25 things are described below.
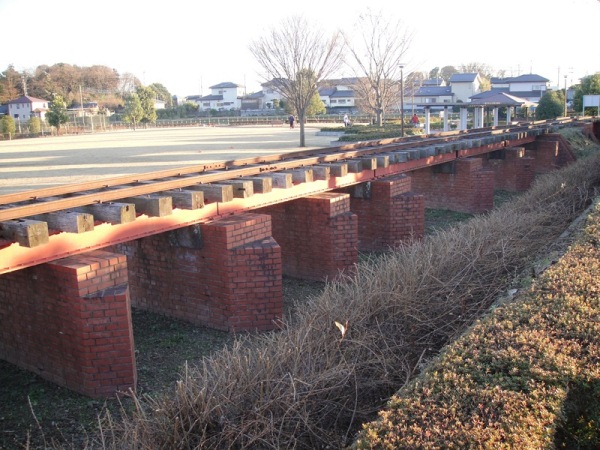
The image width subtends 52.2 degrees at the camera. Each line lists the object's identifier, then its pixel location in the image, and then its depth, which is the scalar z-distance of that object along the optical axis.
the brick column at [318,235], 8.44
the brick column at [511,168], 16.89
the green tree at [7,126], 44.28
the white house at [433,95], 73.88
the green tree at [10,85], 72.88
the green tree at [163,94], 102.12
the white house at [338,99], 87.78
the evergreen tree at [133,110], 59.06
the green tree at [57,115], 49.62
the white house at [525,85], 73.62
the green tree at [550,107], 38.25
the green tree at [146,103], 61.12
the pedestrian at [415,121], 39.80
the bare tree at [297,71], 27.73
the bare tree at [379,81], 36.84
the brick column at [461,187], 13.52
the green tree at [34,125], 48.09
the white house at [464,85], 71.44
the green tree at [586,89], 43.12
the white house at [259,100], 96.20
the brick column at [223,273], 6.62
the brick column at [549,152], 18.80
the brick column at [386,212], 10.04
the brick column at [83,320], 4.99
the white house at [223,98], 105.50
